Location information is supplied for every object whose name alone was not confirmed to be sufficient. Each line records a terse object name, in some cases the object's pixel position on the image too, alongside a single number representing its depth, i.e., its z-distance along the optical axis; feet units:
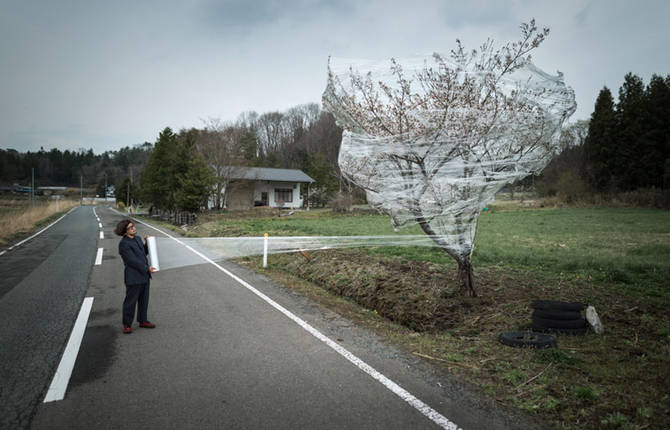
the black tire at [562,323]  15.20
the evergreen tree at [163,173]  90.02
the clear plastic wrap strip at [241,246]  35.32
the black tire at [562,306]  15.45
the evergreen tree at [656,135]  102.94
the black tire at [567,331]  15.20
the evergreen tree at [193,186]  79.20
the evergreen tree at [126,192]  191.93
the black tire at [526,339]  13.98
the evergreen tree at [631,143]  106.52
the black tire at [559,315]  15.25
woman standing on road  15.97
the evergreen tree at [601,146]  113.60
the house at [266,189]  115.14
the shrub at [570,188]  106.11
